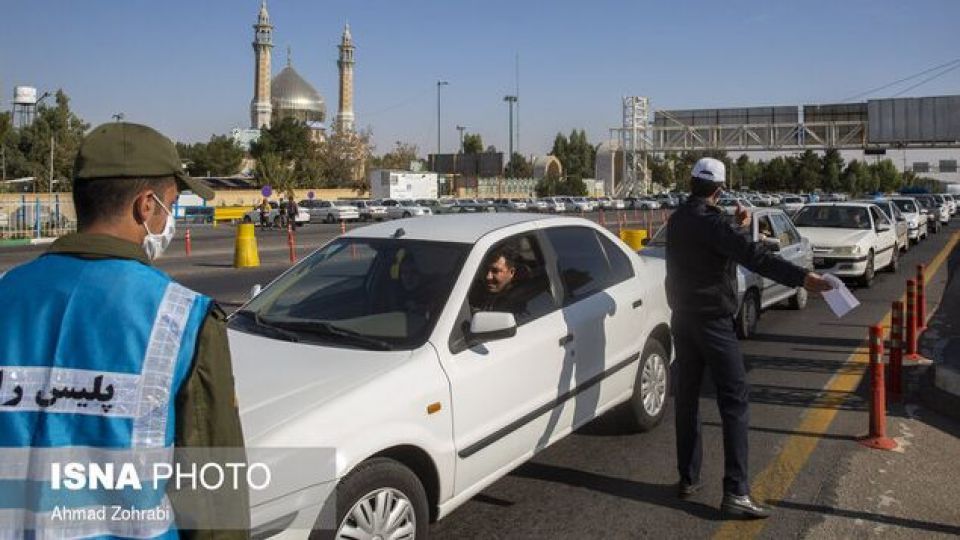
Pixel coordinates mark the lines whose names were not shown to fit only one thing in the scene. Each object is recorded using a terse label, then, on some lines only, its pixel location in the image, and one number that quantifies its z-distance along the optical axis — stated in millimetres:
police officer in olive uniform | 1691
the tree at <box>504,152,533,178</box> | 116000
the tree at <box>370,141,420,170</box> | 95438
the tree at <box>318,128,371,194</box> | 83938
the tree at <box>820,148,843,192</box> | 94688
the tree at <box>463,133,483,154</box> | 116438
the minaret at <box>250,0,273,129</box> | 109375
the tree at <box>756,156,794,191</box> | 102562
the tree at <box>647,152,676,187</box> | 112838
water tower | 76312
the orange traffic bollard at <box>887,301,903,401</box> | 6809
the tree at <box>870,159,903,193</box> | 117281
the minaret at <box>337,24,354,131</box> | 110481
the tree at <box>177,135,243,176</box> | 94312
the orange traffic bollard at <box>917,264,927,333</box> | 9487
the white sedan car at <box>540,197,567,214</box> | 64562
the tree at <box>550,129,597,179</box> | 116875
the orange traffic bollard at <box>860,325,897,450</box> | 5480
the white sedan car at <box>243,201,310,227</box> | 44688
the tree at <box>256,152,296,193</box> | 68438
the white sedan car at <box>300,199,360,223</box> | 50875
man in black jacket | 4340
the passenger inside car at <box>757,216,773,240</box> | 10703
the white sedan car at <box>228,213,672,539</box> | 3178
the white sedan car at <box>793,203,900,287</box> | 14172
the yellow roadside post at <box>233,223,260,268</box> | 19547
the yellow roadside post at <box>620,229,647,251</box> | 16625
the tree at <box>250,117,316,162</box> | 77312
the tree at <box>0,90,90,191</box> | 56188
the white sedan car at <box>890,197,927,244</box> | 25922
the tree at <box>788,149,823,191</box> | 96562
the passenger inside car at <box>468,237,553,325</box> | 4559
